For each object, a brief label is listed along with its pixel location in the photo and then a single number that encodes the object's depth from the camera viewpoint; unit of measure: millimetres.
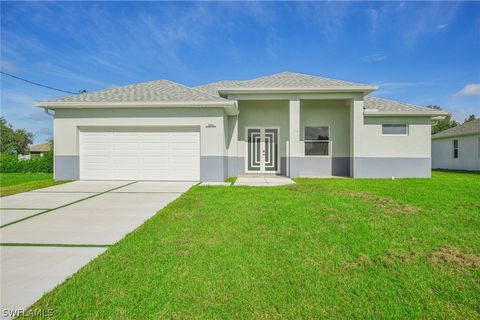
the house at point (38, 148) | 52228
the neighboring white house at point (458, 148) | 17297
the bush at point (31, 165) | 17062
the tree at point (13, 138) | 56625
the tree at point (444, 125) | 41094
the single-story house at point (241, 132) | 10641
